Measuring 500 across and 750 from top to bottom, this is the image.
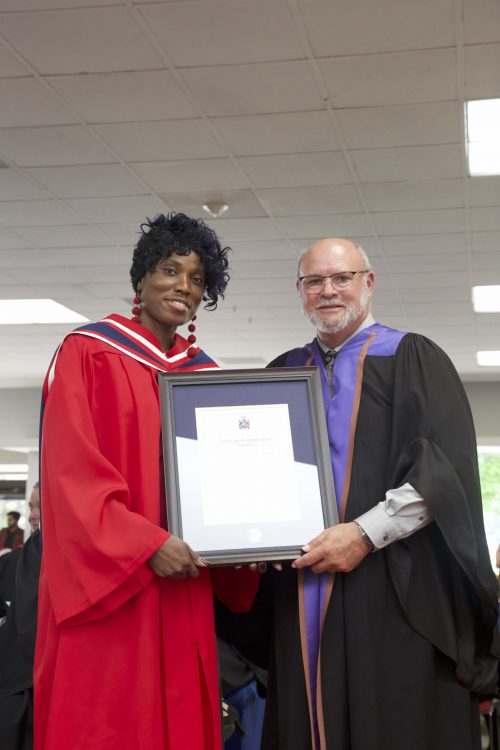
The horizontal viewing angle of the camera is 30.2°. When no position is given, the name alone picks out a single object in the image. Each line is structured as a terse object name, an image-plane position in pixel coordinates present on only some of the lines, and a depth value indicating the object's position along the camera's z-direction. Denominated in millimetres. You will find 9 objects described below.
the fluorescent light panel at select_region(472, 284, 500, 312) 8711
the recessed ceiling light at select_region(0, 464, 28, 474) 21775
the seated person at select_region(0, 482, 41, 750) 2961
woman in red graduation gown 2178
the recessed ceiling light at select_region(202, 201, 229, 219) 6402
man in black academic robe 2283
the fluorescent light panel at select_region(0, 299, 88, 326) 9328
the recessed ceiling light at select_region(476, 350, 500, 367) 11841
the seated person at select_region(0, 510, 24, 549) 8789
